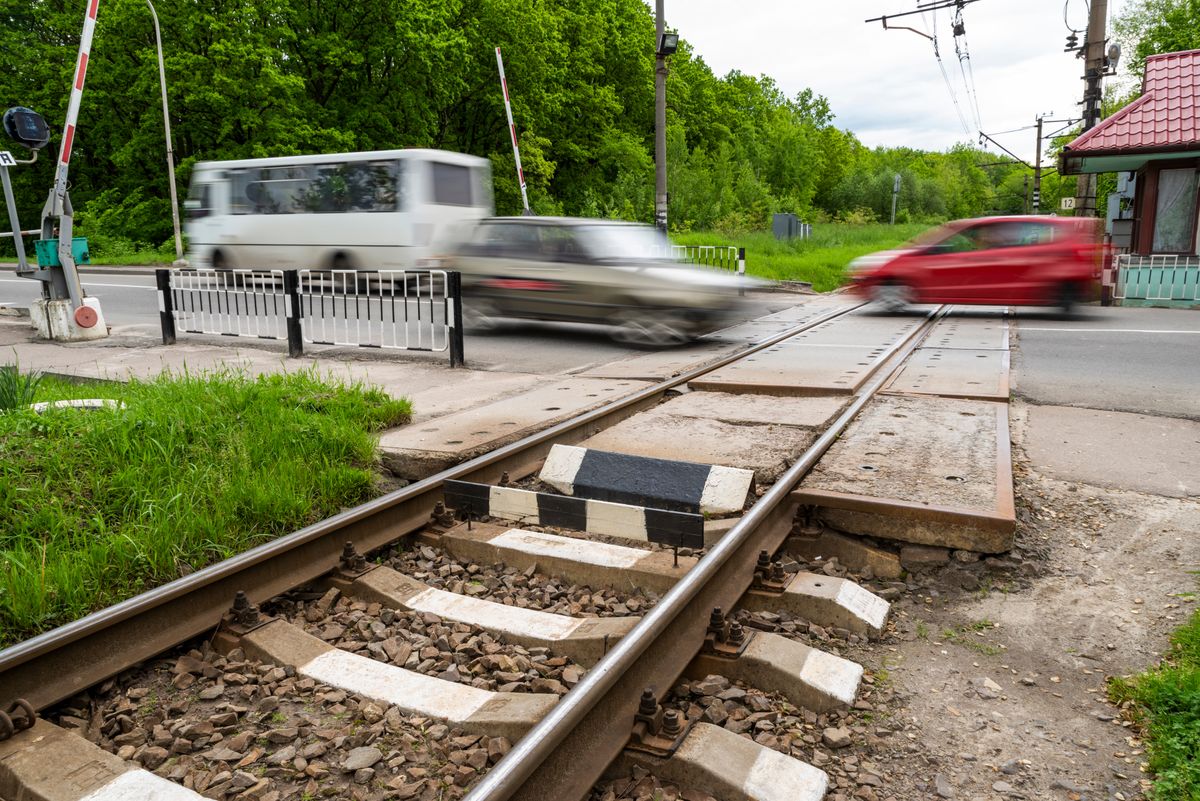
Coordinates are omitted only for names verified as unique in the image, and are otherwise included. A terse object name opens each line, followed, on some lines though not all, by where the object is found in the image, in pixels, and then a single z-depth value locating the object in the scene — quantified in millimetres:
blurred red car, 13266
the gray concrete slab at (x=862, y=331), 11188
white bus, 16734
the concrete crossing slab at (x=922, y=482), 3852
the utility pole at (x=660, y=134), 17203
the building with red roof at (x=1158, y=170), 17281
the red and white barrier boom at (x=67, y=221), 9922
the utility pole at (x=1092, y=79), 19484
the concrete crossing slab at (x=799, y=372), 7302
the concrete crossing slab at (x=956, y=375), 7191
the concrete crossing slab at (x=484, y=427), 5055
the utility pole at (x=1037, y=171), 51006
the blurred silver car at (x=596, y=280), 10742
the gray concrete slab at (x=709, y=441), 4989
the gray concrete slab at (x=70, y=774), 2162
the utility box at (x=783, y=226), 27953
